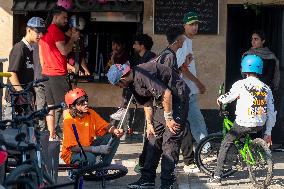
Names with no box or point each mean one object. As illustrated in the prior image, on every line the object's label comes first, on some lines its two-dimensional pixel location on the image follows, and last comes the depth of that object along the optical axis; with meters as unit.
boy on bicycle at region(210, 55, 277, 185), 11.44
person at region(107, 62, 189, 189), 10.42
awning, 15.23
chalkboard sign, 15.52
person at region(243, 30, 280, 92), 14.22
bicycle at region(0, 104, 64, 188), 8.65
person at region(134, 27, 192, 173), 11.62
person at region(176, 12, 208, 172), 12.87
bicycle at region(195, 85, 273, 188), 11.52
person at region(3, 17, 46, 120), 13.20
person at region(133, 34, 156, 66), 12.91
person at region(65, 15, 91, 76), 15.46
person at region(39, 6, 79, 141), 13.21
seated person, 11.31
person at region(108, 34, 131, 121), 15.66
